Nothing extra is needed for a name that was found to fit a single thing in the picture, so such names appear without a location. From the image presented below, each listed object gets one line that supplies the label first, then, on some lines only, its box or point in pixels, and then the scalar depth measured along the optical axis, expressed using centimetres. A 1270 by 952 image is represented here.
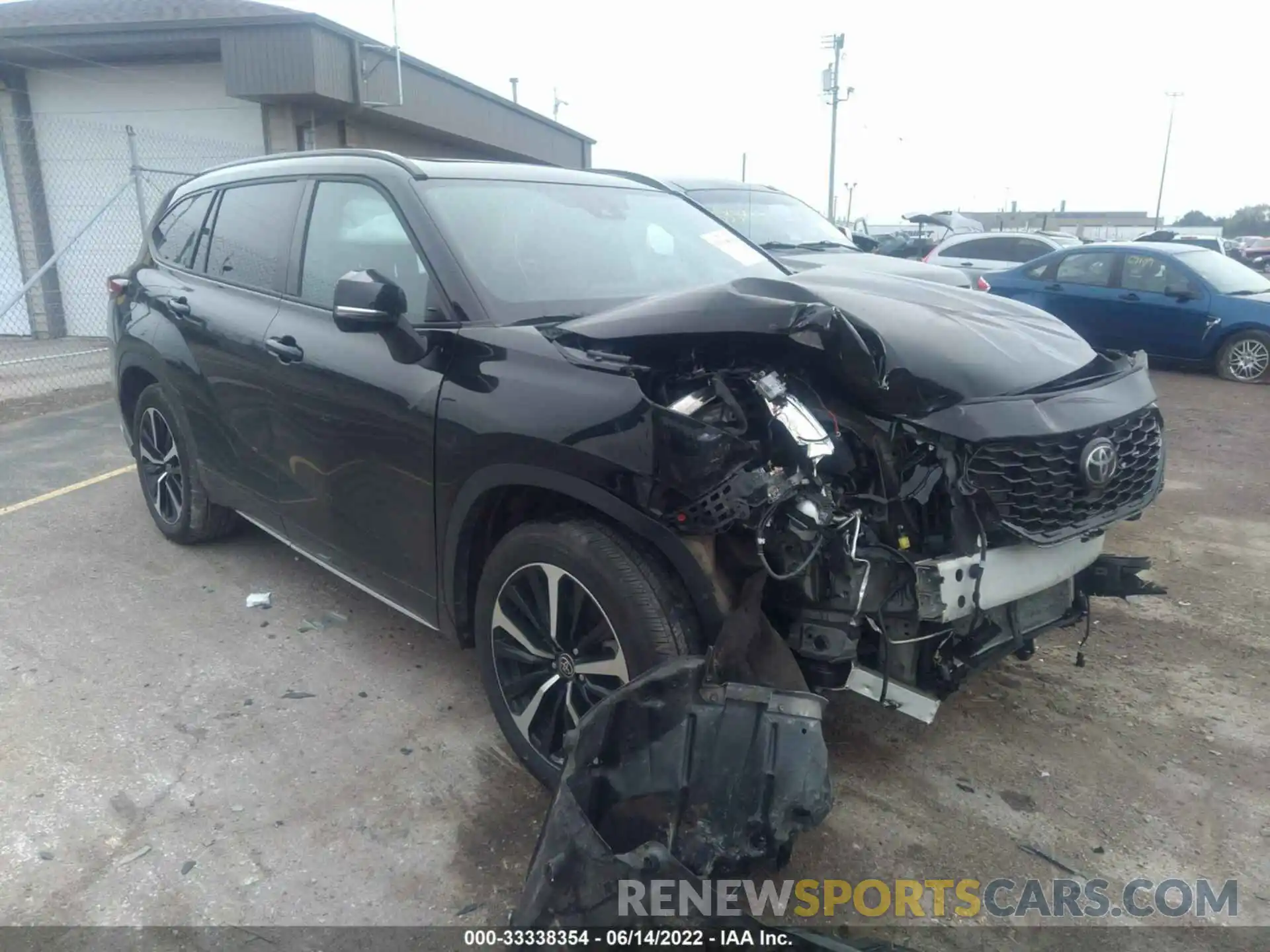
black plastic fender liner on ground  202
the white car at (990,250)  1374
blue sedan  1024
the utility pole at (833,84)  3603
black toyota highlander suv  245
